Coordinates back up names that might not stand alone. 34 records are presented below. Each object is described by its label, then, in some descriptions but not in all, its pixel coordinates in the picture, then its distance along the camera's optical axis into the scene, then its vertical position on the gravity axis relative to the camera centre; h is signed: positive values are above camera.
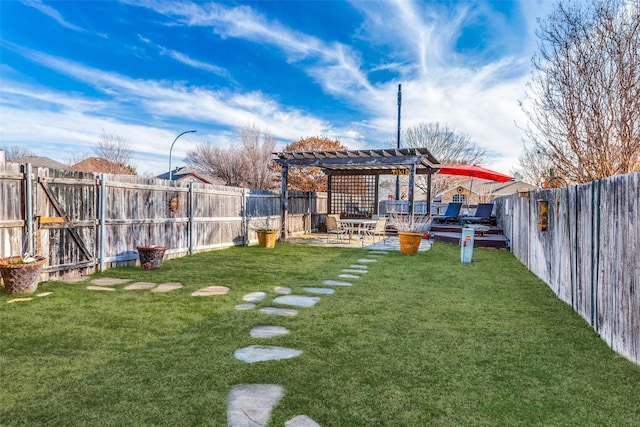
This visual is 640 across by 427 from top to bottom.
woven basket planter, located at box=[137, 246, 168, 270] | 6.16 -0.70
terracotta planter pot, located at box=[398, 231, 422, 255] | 8.15 -0.59
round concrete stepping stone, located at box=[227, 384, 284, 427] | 1.82 -1.02
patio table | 10.31 -0.28
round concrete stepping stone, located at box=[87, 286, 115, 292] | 4.72 -0.96
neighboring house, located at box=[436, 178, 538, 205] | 33.03 +2.36
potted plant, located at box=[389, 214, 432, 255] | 8.16 -0.37
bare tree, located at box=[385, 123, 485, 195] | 24.86 +5.01
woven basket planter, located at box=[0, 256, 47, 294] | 4.23 -0.72
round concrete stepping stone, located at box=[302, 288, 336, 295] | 4.66 -0.99
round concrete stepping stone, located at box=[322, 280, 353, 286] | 5.20 -0.97
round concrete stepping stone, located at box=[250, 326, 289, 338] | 3.09 -1.01
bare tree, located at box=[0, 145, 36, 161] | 31.98 +5.56
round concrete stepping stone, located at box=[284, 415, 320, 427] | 1.79 -1.03
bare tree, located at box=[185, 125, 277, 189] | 25.91 +4.02
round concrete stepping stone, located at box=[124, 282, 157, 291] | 4.80 -0.97
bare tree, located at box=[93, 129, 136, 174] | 25.77 +4.66
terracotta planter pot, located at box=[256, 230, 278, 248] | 9.54 -0.63
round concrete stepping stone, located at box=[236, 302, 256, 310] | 3.91 -0.99
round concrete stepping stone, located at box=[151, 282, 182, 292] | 4.71 -0.97
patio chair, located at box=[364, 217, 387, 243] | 10.34 -0.39
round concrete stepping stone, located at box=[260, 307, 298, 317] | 3.70 -1.00
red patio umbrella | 12.40 +1.48
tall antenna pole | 17.94 +5.95
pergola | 10.73 +1.62
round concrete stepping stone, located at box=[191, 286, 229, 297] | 4.51 -0.98
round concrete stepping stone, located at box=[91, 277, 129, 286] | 5.08 -0.95
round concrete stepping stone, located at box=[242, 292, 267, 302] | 4.30 -0.99
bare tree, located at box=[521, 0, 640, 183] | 5.88 +2.25
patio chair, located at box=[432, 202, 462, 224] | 13.27 +0.03
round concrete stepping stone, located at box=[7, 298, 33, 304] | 3.95 -0.95
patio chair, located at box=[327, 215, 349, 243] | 10.77 -0.29
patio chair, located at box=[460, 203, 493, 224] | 12.86 +0.00
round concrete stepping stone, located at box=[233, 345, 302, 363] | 2.60 -1.02
